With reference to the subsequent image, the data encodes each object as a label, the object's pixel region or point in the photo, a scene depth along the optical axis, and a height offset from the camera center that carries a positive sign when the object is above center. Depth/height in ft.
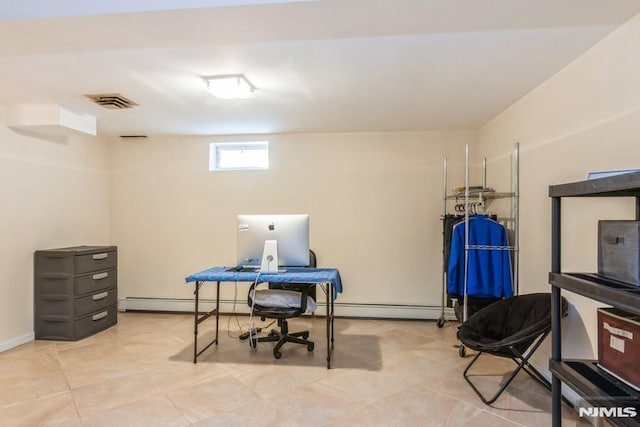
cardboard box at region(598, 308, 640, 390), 4.85 -1.88
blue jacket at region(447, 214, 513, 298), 10.78 -1.47
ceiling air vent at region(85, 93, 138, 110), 10.36 +3.43
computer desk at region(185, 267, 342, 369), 9.73 -1.77
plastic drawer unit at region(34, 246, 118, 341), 12.16 -2.79
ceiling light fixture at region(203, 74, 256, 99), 8.90 +3.33
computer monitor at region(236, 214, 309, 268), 10.12 -0.66
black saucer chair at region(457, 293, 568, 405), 7.80 -2.81
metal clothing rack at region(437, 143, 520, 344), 10.55 -0.04
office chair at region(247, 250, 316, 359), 10.60 -2.82
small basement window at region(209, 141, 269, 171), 15.62 +2.62
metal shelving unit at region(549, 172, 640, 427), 4.33 -1.12
